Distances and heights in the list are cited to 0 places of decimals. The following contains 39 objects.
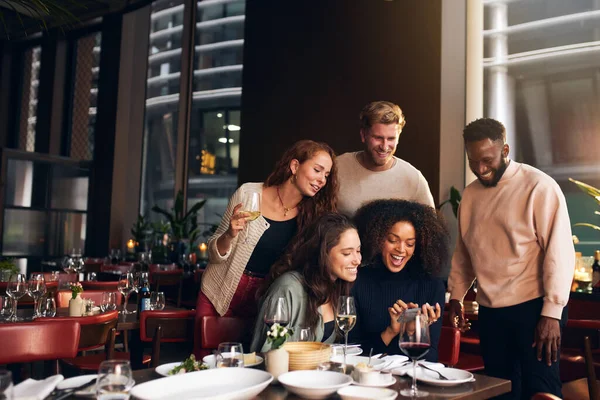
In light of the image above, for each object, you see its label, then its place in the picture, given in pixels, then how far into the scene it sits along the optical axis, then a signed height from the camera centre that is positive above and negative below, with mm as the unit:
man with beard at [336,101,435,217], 2814 +391
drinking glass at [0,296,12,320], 3082 -353
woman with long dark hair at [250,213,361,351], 2361 -114
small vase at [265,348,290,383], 1721 -322
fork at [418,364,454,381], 1727 -352
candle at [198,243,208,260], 7402 -79
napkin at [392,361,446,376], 1807 -351
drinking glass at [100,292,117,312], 3281 -317
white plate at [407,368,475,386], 1686 -353
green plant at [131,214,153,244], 8234 +184
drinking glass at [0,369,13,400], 1129 -273
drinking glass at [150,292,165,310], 3561 -331
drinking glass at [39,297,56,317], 3158 -345
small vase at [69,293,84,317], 3303 -351
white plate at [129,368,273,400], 1435 -344
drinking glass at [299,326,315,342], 1866 -264
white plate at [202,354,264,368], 1772 -341
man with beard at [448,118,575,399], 2375 -32
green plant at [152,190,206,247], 7945 +322
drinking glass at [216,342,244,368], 1638 -295
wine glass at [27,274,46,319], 3199 -253
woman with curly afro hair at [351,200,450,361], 2572 -47
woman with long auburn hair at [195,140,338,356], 2727 +91
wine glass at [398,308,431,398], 1634 -230
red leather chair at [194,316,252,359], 2490 -351
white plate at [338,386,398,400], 1501 -358
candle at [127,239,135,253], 8281 -21
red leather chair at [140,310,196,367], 2865 -378
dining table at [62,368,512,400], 1572 -372
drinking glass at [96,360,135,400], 1276 -291
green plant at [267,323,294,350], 1749 -253
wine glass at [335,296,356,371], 1972 -204
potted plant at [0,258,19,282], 4168 -204
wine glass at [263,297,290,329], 1859 -205
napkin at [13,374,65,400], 1412 -356
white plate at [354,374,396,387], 1627 -354
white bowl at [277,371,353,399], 1525 -347
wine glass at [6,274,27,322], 3164 -249
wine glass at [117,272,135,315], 3609 -245
